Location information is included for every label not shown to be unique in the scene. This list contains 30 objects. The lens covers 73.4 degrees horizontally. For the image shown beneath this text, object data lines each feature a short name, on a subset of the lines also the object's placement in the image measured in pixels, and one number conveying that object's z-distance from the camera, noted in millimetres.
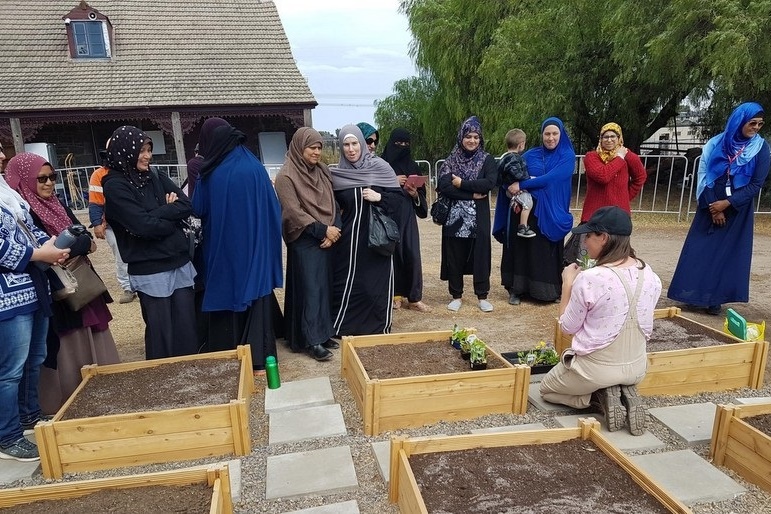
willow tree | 8805
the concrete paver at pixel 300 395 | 3490
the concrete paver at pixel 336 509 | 2486
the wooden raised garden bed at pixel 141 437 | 2730
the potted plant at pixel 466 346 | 3641
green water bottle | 3684
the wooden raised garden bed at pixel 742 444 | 2562
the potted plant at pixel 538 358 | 3863
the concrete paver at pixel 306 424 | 3115
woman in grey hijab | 4324
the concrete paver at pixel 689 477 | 2547
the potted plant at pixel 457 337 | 3850
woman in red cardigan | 4867
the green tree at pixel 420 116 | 16891
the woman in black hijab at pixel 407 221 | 5086
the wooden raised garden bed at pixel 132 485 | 2219
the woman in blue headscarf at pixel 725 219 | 4574
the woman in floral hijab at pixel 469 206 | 4938
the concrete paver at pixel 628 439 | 2957
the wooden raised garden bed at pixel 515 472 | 2234
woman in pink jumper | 2799
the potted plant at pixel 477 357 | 3455
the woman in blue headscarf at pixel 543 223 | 5113
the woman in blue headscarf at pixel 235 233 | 3617
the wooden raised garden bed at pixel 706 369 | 3477
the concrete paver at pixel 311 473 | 2629
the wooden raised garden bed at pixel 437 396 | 3078
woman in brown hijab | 3998
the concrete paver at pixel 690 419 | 3038
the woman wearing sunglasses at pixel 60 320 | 3133
